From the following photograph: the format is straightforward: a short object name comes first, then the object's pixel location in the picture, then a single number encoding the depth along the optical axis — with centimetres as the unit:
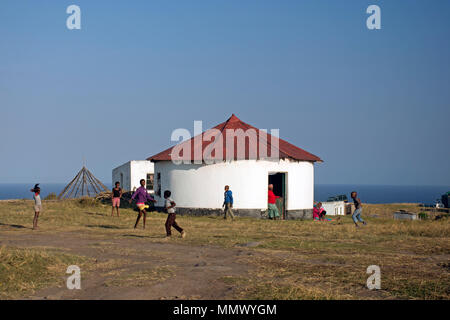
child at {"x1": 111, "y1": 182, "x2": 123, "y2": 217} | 2549
